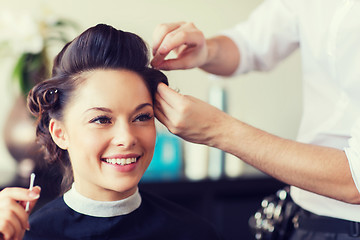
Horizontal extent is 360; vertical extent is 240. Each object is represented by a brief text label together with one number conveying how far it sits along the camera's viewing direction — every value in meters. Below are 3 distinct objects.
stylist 1.10
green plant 2.19
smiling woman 1.15
